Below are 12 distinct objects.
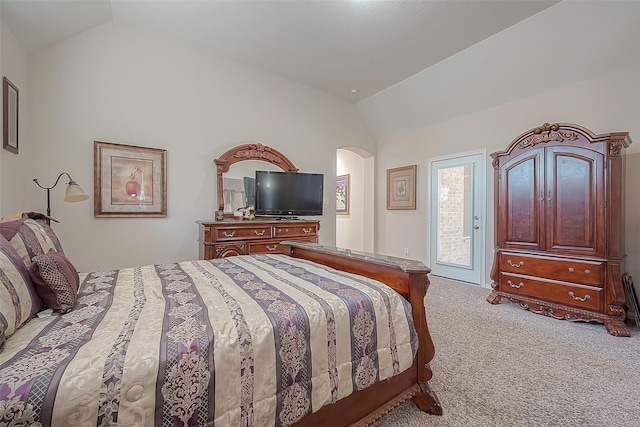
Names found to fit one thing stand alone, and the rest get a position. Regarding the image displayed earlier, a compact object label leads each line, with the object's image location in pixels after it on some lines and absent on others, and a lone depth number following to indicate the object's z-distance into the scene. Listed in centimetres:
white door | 434
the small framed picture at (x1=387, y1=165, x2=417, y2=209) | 524
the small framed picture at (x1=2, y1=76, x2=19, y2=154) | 236
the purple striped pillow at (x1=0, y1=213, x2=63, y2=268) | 128
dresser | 337
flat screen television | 420
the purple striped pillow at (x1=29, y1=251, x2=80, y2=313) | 117
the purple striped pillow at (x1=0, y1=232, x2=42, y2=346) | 91
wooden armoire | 265
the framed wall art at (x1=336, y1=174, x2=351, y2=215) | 679
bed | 76
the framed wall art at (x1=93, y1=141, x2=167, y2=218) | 324
